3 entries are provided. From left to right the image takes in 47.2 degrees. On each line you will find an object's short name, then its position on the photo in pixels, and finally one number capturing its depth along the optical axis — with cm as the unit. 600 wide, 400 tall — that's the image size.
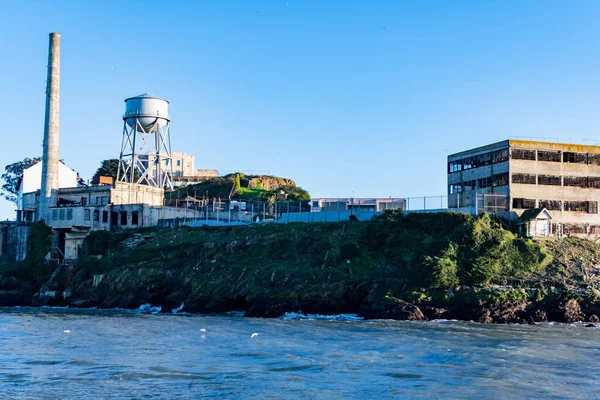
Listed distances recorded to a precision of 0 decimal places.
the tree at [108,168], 11886
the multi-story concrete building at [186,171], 12781
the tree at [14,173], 12100
